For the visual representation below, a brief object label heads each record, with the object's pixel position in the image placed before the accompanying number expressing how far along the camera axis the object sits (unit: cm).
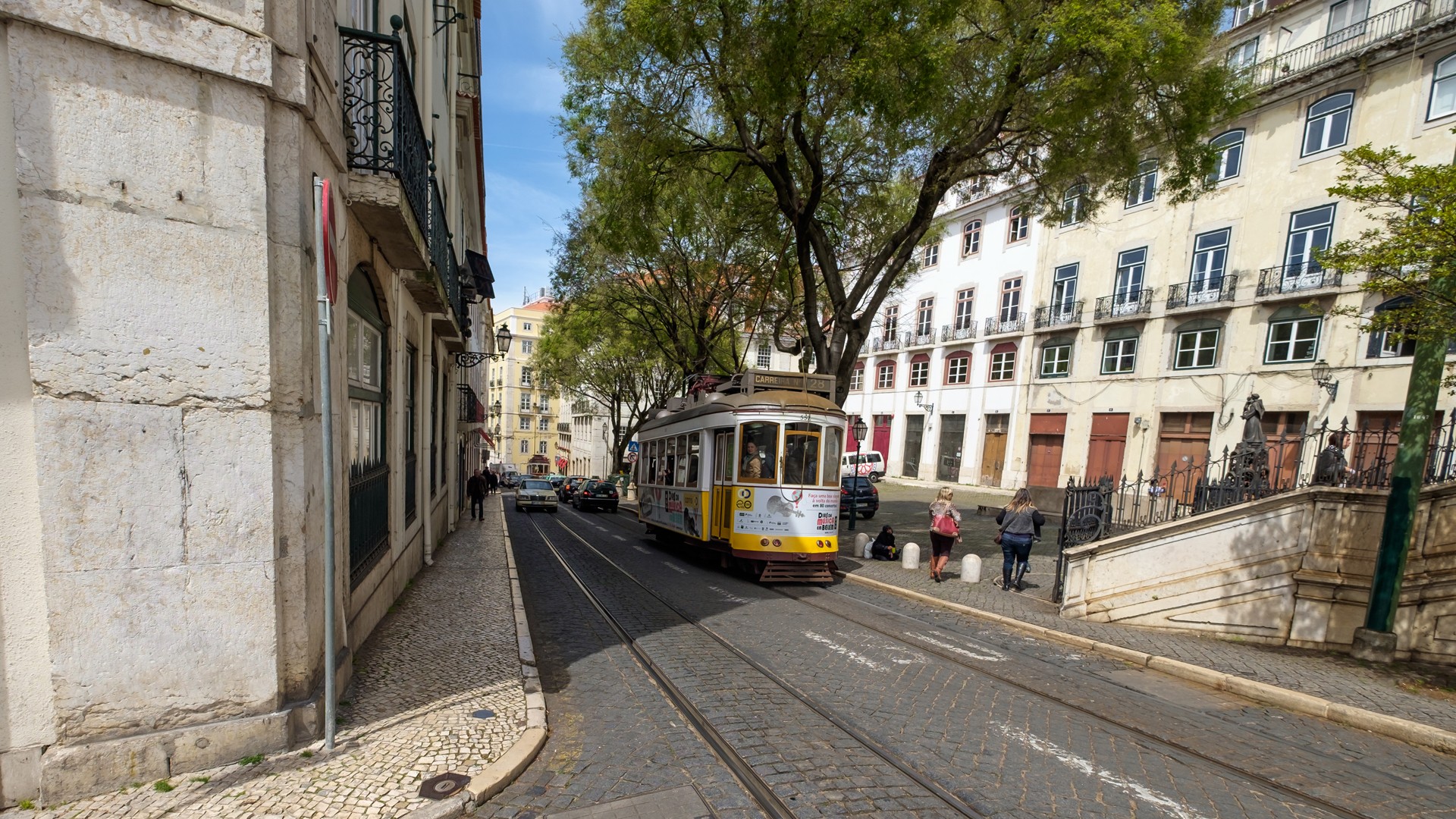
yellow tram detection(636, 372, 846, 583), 1048
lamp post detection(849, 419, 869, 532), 1492
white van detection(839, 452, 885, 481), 2985
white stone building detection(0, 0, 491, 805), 328
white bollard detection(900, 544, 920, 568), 1229
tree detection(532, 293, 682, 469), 2548
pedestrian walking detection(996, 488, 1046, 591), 1017
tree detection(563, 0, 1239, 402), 968
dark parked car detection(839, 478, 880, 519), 2156
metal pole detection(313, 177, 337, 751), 377
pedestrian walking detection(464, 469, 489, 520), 2022
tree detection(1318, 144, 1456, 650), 555
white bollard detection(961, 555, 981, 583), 1110
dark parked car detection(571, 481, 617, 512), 2855
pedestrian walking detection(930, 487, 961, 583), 1085
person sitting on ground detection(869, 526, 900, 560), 1345
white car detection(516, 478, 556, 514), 2614
